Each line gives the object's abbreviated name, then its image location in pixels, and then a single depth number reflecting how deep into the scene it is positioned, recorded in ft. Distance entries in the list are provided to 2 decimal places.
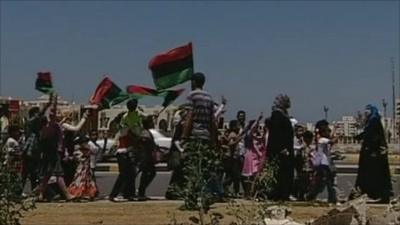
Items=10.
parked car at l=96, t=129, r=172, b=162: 103.24
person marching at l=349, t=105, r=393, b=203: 41.50
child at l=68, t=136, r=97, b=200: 43.47
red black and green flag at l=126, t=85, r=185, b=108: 47.78
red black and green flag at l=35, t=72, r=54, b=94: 47.44
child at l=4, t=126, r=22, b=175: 43.58
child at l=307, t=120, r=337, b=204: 43.86
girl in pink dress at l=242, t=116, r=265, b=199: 44.47
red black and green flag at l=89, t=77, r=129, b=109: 50.14
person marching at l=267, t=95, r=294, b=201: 40.86
